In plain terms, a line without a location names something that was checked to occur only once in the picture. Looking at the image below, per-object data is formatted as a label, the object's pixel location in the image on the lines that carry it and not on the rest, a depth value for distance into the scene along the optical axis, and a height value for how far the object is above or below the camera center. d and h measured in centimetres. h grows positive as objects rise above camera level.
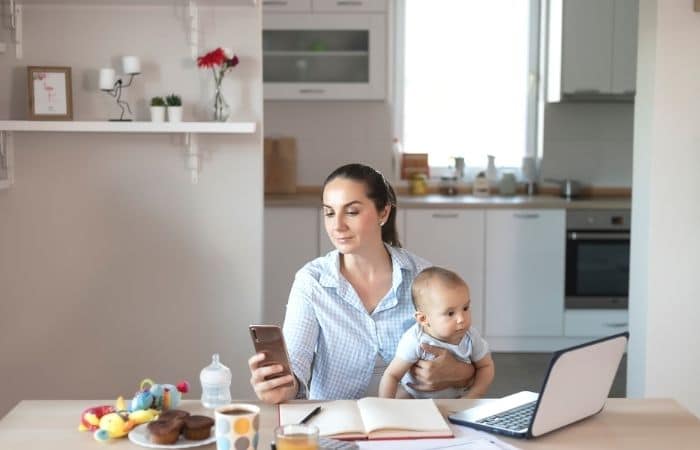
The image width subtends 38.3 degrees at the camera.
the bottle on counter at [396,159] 608 -18
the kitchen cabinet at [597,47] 555 +46
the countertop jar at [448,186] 596 -33
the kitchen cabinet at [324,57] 567 +41
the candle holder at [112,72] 343 +19
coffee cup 172 -52
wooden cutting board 586 -21
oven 549 -70
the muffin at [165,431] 184 -55
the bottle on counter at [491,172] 606 -25
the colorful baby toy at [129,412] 189 -56
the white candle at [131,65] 344 +22
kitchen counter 547 -40
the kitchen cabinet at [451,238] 553 -59
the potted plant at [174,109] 347 +7
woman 248 -43
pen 199 -57
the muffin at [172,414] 190 -55
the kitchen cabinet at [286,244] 550 -63
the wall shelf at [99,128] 338 +0
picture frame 347 +12
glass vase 353 +7
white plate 184 -57
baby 226 -47
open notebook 191 -57
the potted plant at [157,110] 348 +6
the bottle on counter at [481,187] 591 -33
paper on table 185 -58
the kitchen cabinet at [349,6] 564 +69
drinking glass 165 -50
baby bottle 210 -53
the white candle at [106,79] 343 +17
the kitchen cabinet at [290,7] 562 +68
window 614 +30
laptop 190 -52
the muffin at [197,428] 185 -55
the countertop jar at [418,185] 598 -33
